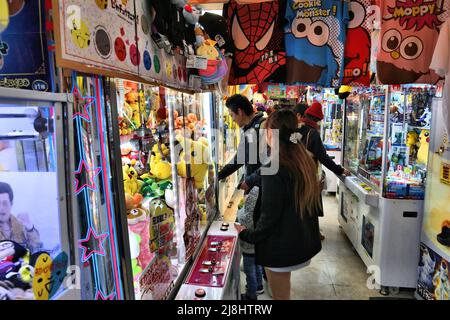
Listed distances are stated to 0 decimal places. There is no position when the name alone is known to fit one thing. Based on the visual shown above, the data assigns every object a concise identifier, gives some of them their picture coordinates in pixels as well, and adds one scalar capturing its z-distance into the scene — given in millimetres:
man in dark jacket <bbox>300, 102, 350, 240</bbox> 3900
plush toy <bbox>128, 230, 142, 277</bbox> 1395
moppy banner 2754
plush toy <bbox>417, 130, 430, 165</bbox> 2984
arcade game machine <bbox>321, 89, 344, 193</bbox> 6648
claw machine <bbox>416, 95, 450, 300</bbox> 2584
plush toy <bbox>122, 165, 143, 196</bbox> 1551
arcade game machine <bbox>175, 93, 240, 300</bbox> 1793
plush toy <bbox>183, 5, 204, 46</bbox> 1978
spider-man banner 3160
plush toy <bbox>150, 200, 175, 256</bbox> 1565
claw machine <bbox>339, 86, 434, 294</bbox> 2969
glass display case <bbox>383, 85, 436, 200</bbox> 2943
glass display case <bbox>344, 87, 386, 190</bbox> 3412
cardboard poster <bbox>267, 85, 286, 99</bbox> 7329
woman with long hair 1971
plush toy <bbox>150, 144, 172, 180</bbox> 1764
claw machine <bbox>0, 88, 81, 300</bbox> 803
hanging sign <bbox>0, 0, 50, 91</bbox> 885
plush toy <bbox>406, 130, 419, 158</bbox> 3012
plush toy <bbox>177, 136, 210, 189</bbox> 2037
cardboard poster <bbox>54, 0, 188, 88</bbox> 905
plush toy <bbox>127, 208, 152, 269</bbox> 1415
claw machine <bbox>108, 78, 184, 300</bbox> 1330
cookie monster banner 3068
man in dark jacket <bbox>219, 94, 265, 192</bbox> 2834
